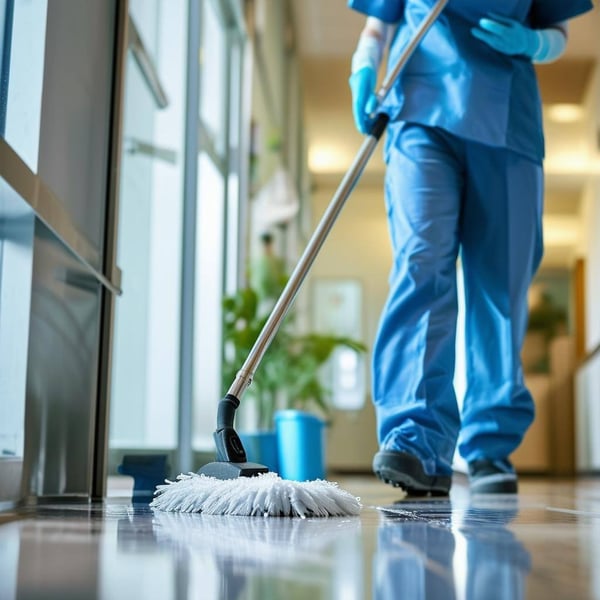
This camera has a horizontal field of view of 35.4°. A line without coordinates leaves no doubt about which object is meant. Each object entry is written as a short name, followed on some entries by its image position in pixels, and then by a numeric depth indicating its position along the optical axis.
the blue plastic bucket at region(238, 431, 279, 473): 2.97
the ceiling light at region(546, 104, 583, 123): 6.84
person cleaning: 1.60
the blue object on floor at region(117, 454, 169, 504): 1.41
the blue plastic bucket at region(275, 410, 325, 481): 3.13
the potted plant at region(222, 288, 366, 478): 3.11
